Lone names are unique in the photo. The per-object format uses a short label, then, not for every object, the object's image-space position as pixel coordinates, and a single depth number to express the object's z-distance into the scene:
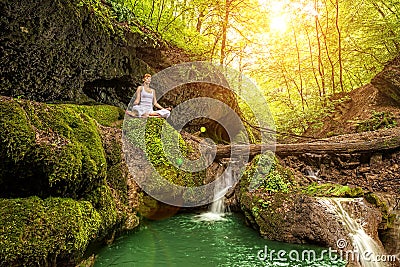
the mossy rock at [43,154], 2.99
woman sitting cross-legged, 7.63
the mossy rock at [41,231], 2.60
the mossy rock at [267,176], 6.56
